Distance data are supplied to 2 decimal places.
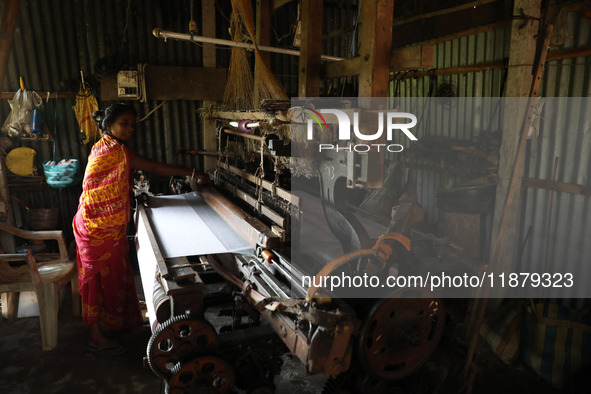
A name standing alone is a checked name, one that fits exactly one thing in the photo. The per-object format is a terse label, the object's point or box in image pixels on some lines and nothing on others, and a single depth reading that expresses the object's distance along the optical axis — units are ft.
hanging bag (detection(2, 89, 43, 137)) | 16.11
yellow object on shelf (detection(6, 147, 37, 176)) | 16.75
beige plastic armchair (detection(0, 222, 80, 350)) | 11.58
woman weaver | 11.16
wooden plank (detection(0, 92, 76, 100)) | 16.35
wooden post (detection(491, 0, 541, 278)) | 11.02
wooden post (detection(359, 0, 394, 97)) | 7.65
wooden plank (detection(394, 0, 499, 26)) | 13.34
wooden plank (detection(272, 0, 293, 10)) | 12.69
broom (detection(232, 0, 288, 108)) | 11.37
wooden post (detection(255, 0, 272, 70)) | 13.37
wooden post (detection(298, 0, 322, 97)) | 10.05
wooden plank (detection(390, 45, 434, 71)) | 7.27
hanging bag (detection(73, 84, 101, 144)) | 17.13
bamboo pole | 12.46
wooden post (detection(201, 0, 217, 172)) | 17.75
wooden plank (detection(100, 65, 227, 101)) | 17.39
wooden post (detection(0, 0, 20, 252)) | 13.43
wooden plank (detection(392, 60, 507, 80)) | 15.23
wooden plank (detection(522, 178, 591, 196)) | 12.27
